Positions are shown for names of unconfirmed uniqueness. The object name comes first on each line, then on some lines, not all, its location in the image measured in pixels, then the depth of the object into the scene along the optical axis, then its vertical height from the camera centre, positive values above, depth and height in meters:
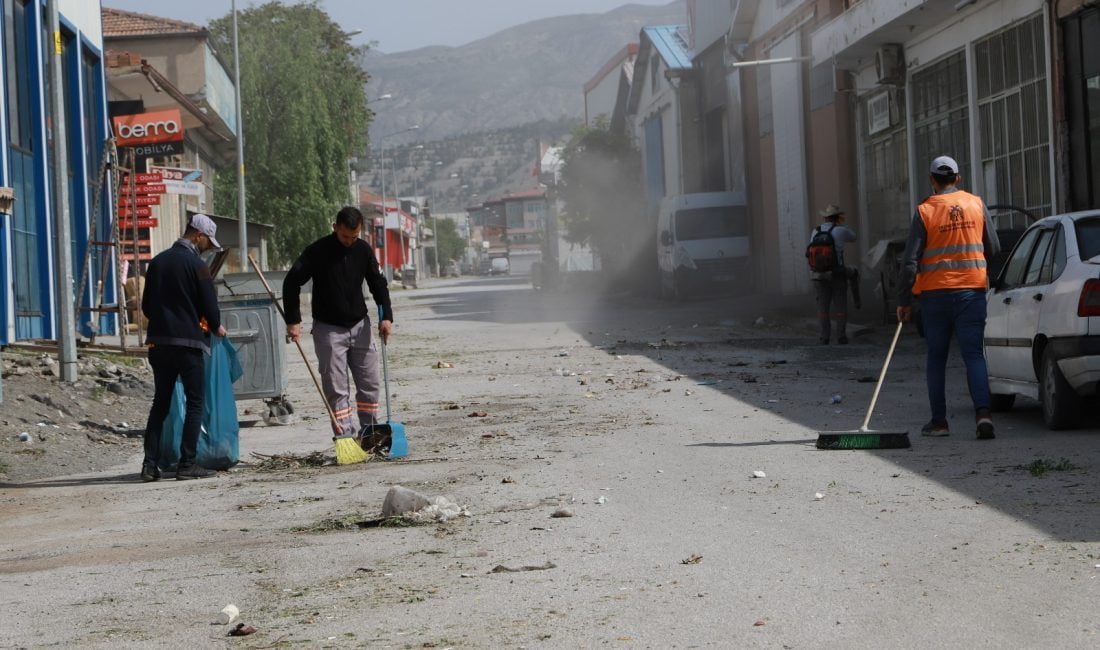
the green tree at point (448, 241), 181.88 +6.18
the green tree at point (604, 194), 62.19 +3.76
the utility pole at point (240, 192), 38.00 +2.81
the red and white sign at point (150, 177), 27.11 +2.32
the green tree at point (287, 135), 47.66 +5.24
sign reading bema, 30.64 +3.61
